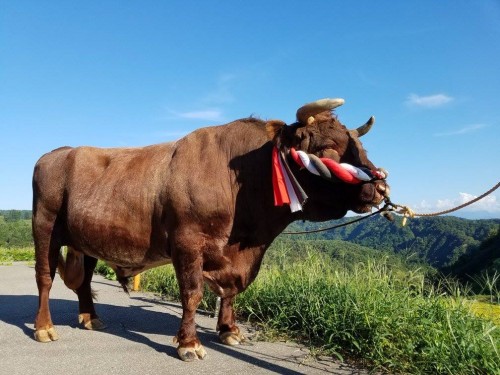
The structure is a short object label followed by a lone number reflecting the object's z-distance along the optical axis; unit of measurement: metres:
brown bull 4.08
